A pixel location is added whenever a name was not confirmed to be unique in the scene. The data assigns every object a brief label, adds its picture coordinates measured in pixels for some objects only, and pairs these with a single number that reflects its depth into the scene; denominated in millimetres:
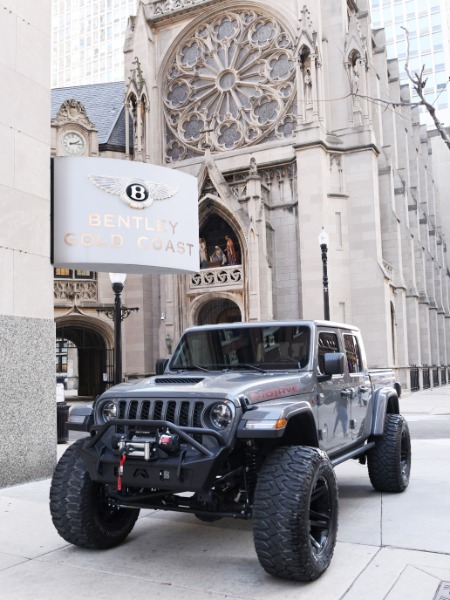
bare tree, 11613
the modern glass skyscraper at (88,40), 85188
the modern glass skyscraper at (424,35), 67688
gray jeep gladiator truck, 4176
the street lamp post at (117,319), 12922
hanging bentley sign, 9086
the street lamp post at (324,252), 17141
